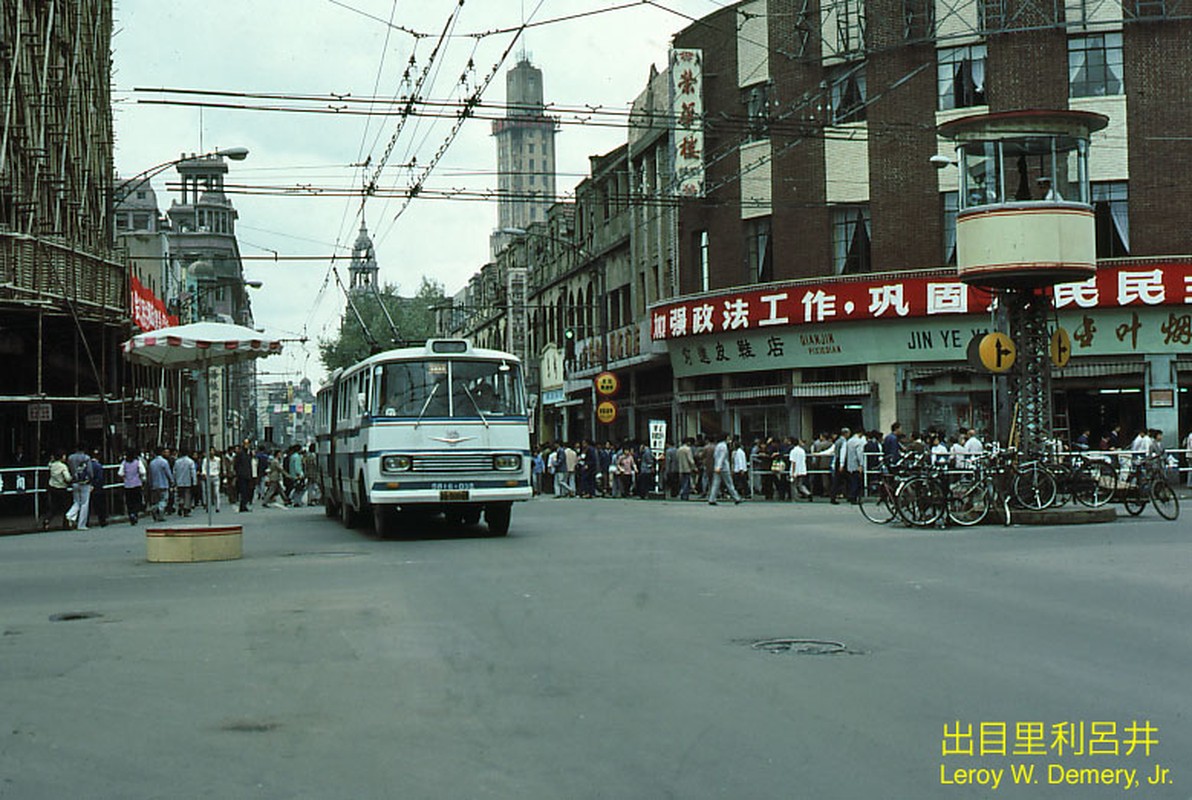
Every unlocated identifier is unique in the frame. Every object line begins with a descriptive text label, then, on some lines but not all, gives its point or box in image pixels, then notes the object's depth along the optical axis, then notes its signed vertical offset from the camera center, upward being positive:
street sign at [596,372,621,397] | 41.91 +1.91
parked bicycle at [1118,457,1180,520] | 22.66 -0.85
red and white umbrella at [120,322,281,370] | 18.45 +1.48
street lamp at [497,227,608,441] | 43.59 +3.77
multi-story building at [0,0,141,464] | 28.75 +5.09
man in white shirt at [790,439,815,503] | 33.12 -0.50
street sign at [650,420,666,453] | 39.31 +0.30
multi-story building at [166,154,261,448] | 103.94 +17.34
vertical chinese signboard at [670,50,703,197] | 40.75 +9.91
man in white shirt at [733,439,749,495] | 34.53 -0.57
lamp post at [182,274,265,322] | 50.05 +8.53
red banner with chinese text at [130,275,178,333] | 34.75 +3.86
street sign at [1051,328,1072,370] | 23.66 +1.54
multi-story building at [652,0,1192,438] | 35.75 +6.51
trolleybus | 20.31 +0.27
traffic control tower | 22.94 +3.56
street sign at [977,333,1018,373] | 23.42 +1.47
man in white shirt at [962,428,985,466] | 29.79 -0.11
